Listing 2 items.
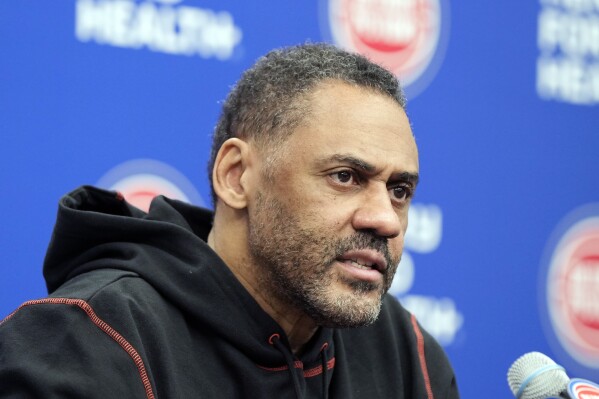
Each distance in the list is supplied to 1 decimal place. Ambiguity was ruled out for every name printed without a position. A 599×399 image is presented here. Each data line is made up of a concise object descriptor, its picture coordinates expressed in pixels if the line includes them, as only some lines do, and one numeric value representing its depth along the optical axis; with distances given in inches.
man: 128.3
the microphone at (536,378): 126.2
